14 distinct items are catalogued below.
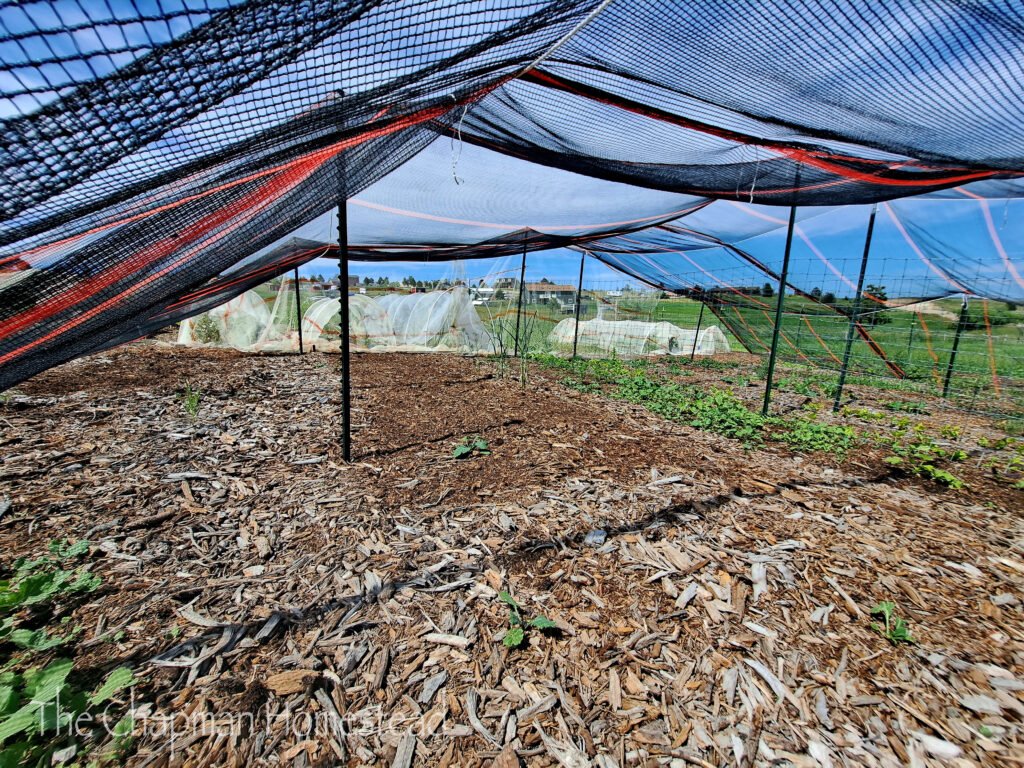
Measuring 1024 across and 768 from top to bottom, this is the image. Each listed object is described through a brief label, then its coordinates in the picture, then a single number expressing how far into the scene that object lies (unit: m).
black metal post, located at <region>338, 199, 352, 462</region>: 2.63
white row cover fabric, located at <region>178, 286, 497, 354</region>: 9.23
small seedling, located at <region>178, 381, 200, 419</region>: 3.72
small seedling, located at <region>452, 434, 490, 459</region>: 3.06
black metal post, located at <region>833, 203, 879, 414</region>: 4.51
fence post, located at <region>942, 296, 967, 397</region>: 5.15
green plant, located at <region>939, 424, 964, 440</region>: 3.49
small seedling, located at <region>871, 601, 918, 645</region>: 1.48
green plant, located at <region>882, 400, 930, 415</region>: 5.07
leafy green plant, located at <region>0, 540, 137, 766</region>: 1.01
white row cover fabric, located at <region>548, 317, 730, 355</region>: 10.15
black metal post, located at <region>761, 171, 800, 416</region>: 3.99
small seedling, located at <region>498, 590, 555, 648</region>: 1.44
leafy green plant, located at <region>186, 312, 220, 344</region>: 9.17
